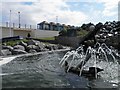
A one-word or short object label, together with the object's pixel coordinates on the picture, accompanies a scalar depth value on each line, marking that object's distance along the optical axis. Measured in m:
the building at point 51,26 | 27.10
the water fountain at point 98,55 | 6.79
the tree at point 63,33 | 20.75
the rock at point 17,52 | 11.31
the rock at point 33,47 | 13.26
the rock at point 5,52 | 10.30
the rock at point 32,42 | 14.81
